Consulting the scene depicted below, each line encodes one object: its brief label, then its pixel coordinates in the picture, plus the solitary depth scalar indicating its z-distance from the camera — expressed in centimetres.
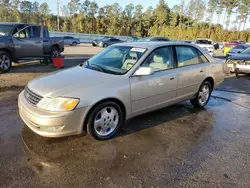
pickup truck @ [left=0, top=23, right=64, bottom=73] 887
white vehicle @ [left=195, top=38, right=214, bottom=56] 2000
